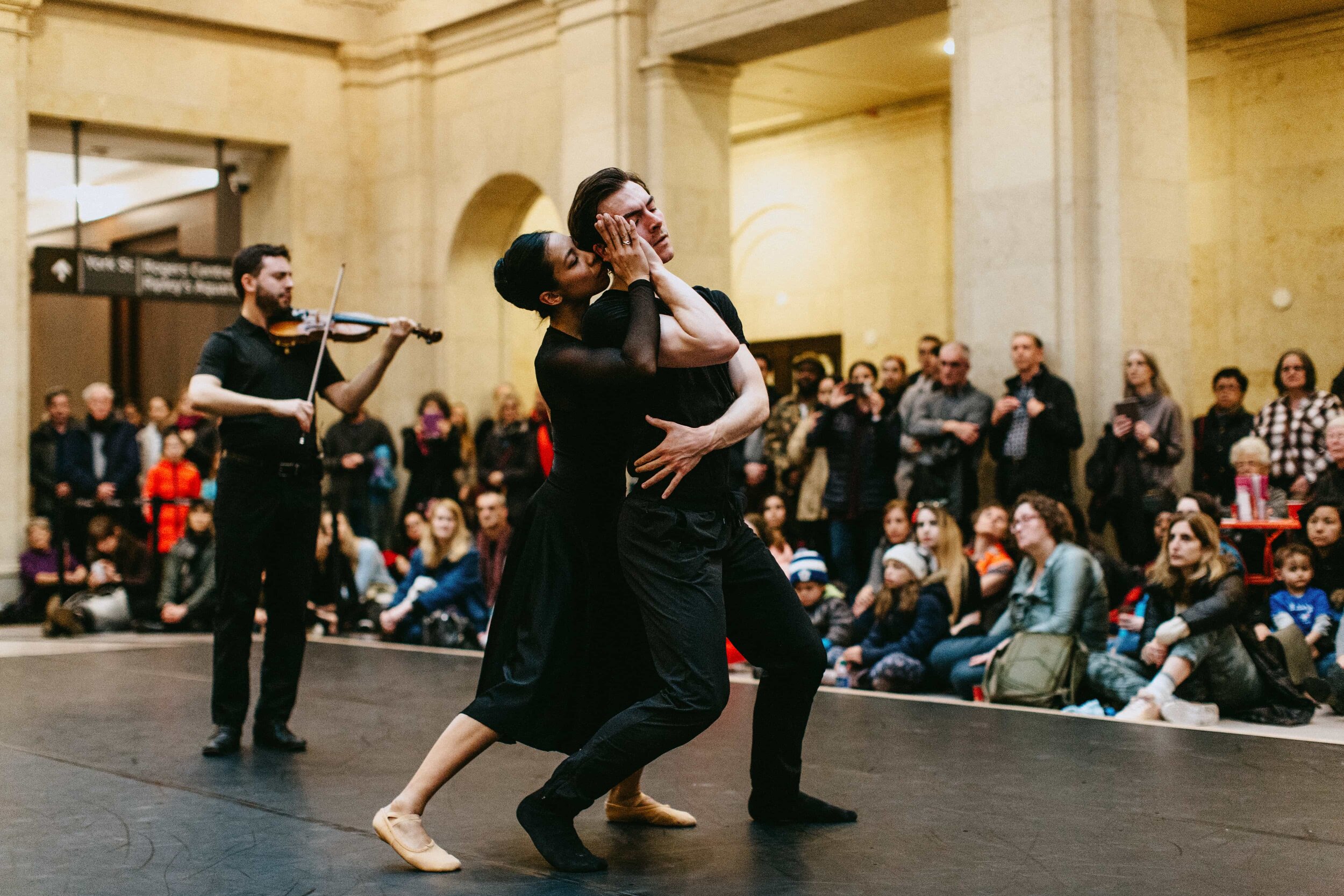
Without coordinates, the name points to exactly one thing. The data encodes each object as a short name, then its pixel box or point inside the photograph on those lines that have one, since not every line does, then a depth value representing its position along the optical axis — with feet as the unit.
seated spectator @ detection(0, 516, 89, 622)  43.39
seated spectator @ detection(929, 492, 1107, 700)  25.59
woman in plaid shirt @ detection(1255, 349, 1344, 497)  29.91
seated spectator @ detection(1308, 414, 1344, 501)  27.66
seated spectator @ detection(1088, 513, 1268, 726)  23.26
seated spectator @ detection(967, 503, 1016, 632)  28.25
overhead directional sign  47.93
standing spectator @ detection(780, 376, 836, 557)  35.91
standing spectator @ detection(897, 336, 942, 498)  34.04
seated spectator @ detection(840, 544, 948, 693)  27.07
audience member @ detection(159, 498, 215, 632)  39.11
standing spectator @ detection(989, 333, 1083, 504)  32.12
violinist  20.40
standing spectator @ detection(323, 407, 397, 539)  47.21
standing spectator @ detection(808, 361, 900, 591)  34.60
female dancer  13.98
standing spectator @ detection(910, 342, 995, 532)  33.32
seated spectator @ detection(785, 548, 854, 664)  29.76
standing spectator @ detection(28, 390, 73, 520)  44.52
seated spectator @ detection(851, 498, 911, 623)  30.53
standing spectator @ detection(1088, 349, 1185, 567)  31.50
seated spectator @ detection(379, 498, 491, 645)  35.81
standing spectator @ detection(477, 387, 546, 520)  41.50
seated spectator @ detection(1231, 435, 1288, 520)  29.32
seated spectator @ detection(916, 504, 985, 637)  28.27
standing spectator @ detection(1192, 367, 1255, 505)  32.27
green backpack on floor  24.62
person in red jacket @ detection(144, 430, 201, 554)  42.88
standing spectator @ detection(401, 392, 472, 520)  46.26
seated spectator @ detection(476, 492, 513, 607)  35.78
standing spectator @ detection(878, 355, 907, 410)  36.99
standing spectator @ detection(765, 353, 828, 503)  37.40
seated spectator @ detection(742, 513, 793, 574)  32.01
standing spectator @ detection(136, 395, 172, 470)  46.21
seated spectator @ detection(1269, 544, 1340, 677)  26.03
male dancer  13.58
